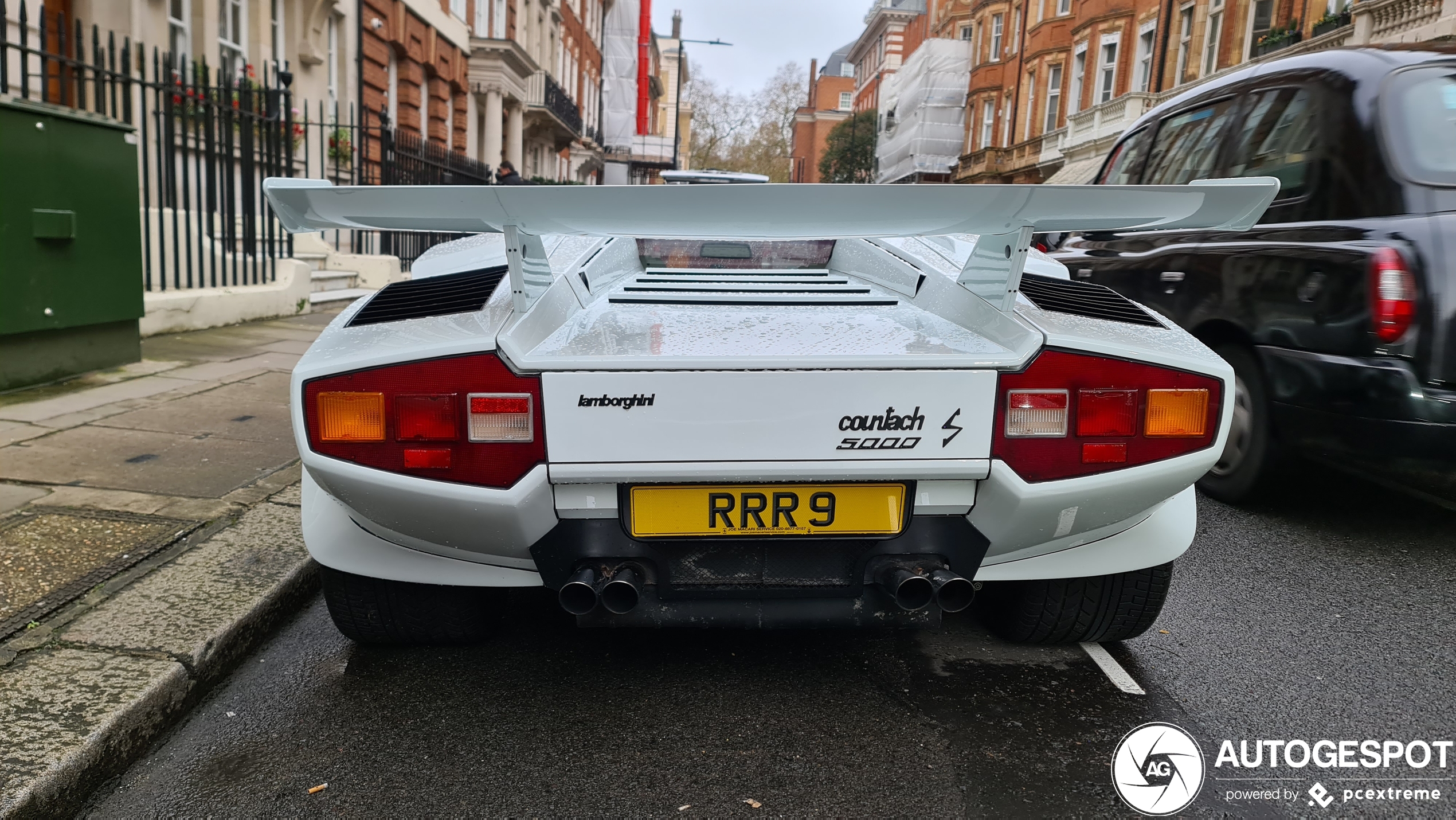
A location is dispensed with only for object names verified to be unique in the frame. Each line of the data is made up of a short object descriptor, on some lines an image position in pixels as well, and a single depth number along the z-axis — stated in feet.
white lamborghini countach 6.22
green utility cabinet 16.17
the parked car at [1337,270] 10.61
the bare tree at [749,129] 225.97
